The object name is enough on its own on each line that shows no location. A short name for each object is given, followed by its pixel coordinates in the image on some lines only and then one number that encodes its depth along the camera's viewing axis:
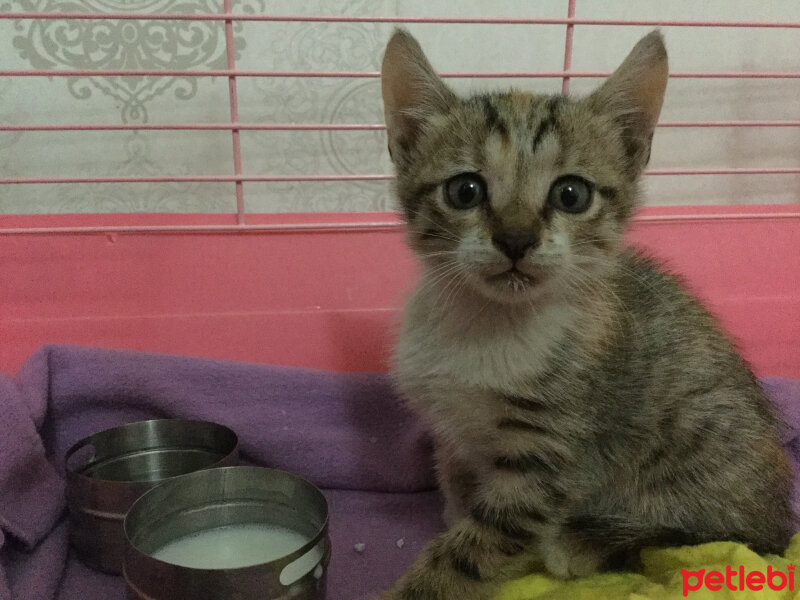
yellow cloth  0.19
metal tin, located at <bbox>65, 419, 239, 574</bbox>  0.24
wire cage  0.32
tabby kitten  0.20
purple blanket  0.28
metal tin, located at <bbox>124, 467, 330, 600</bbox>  0.18
